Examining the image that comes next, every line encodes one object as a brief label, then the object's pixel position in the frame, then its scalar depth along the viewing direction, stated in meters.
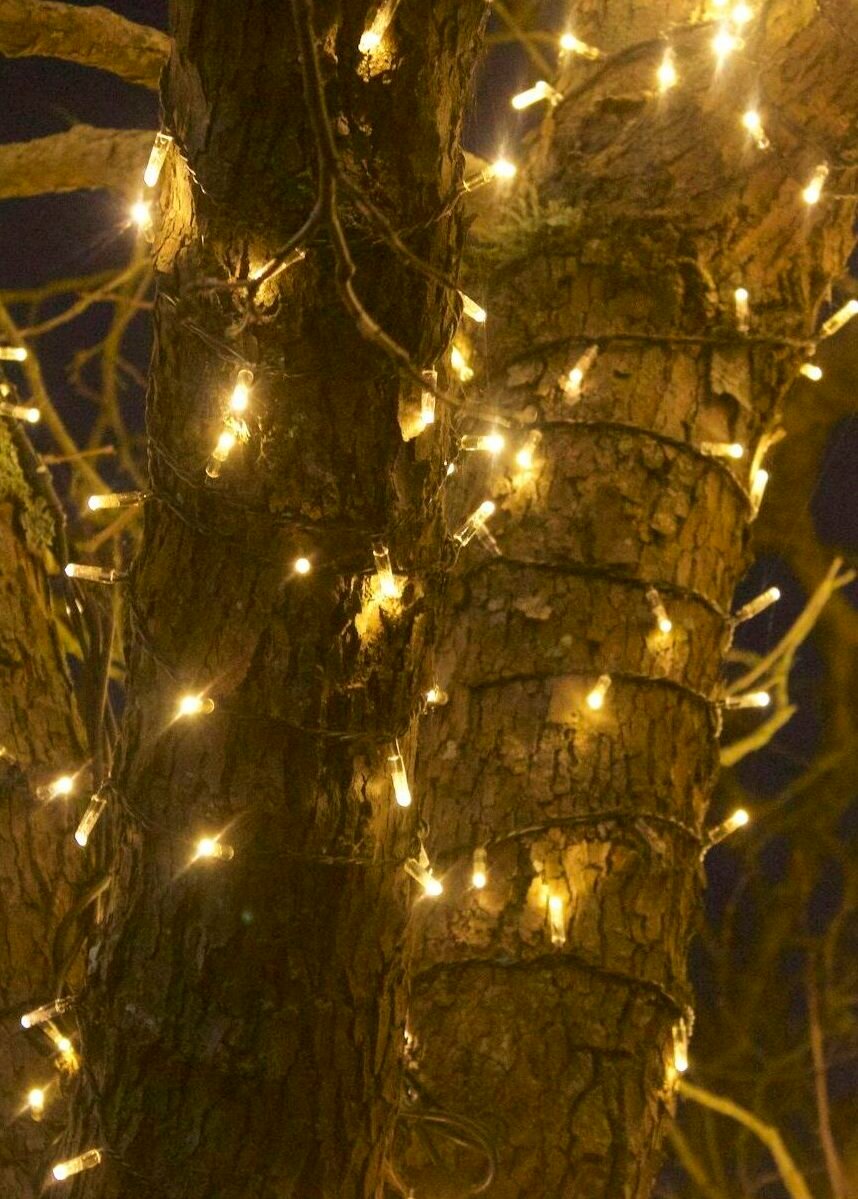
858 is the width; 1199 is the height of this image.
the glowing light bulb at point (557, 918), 1.79
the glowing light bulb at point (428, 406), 1.66
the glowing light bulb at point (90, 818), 1.72
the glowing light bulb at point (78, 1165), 1.65
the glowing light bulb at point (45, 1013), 1.72
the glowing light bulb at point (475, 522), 1.77
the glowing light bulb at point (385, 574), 1.65
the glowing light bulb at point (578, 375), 1.88
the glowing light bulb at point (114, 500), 1.70
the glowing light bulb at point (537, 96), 1.94
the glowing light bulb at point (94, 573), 1.69
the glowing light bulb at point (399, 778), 1.67
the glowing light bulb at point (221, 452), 1.64
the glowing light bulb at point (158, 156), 1.63
